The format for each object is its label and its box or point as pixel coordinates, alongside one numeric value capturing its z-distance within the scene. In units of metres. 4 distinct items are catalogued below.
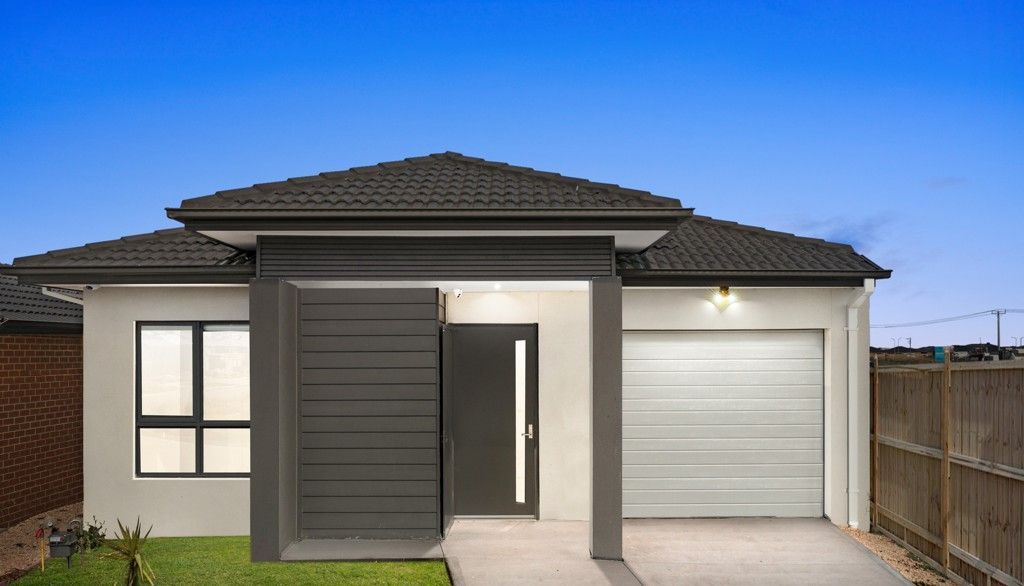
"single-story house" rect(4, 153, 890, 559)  6.14
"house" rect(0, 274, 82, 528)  8.54
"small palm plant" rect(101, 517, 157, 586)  5.40
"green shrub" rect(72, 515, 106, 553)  7.08
